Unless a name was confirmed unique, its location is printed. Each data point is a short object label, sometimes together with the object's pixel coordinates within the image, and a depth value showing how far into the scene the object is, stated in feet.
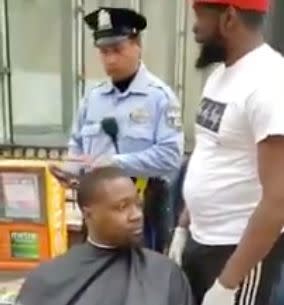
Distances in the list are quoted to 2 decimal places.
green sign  7.24
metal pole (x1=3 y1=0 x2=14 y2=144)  12.92
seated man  6.10
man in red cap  5.22
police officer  8.06
